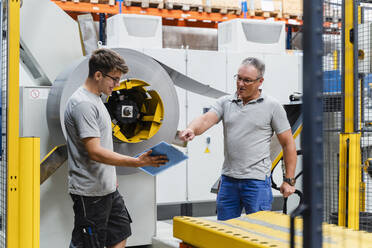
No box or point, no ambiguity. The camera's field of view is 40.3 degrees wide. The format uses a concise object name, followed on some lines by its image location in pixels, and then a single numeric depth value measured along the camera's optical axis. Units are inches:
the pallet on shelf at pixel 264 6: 345.7
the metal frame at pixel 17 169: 99.1
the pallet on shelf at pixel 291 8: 349.4
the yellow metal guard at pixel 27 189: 100.7
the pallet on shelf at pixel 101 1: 317.9
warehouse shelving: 316.4
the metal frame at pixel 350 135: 143.6
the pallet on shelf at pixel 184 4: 321.7
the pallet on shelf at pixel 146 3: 320.2
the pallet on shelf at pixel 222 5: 331.0
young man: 111.7
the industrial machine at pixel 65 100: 146.5
